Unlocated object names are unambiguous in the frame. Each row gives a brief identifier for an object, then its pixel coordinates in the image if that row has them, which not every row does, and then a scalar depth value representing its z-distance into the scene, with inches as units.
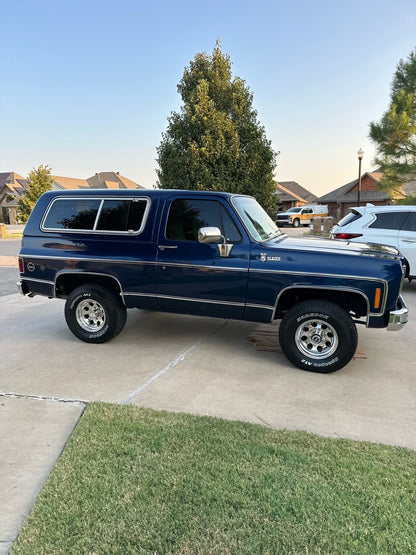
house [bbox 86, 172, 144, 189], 2460.6
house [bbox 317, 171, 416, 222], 1654.8
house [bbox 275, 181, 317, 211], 2370.8
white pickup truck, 1594.5
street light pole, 796.6
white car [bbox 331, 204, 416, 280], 317.7
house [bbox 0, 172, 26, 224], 2394.2
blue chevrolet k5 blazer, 166.4
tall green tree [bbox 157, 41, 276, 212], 608.1
